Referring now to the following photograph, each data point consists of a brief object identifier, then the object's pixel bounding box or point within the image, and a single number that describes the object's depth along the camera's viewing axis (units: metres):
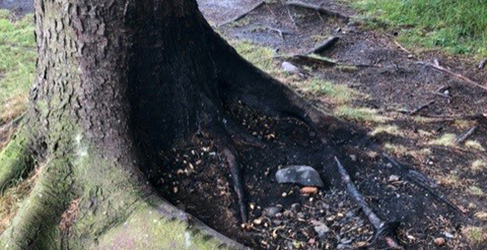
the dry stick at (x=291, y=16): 8.38
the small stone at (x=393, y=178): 3.61
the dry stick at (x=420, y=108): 5.20
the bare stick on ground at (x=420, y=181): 3.51
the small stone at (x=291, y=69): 6.02
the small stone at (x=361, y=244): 3.12
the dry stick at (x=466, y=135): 4.48
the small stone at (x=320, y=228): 3.16
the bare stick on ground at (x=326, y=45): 7.02
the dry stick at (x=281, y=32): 7.78
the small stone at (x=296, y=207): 3.28
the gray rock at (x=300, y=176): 3.40
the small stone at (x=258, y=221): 3.16
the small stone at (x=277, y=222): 3.17
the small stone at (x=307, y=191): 3.38
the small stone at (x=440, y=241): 3.21
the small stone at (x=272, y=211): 3.22
